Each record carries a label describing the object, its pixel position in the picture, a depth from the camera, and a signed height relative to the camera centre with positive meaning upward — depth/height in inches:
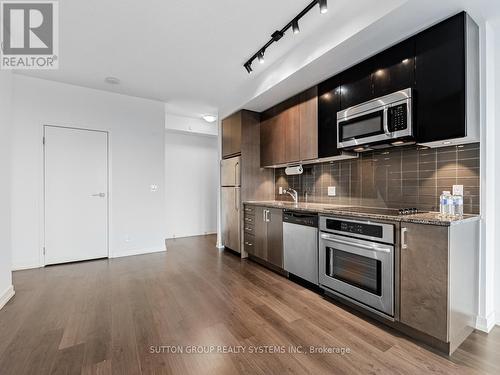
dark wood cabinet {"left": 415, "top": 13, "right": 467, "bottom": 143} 70.4 +32.8
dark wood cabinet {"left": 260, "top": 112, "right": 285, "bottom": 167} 144.6 +30.4
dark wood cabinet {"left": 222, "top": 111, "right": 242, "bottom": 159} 162.7 +37.8
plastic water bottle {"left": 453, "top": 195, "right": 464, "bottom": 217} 76.9 -6.3
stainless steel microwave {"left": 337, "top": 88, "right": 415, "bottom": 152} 80.8 +23.8
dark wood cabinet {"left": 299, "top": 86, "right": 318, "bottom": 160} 119.9 +33.1
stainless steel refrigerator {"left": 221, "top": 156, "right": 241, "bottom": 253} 161.9 -10.6
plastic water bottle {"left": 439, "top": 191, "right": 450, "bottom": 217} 78.2 -6.1
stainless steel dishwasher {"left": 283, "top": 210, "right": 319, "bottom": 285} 104.4 -26.7
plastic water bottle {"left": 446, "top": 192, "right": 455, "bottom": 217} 77.3 -6.3
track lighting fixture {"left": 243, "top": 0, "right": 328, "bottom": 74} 75.6 +62.1
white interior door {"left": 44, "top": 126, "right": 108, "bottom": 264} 144.5 -3.4
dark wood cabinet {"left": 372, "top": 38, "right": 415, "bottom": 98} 81.7 +42.4
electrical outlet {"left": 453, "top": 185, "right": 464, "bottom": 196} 79.6 -1.5
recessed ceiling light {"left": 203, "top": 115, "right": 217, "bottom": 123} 203.6 +60.0
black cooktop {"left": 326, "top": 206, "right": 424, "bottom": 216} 83.0 -9.5
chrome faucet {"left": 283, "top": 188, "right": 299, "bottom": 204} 150.4 -4.4
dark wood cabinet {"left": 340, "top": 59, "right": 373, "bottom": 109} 94.3 +42.2
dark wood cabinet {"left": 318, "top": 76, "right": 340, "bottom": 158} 108.7 +33.6
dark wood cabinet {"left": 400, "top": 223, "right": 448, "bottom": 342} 64.3 -26.7
